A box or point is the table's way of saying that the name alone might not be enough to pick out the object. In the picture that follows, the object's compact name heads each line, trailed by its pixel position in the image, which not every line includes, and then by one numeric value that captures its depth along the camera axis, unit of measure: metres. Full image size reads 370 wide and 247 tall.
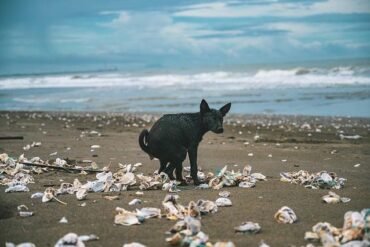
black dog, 7.64
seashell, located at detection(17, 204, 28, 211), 5.70
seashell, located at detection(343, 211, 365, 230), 4.55
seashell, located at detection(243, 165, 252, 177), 7.76
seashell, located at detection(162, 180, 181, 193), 7.00
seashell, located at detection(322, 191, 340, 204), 6.08
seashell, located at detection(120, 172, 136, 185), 7.09
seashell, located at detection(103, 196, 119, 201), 6.35
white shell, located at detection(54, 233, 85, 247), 4.35
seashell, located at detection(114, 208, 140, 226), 5.15
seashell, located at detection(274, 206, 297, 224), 5.19
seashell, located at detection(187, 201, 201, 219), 5.33
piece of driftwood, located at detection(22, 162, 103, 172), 8.05
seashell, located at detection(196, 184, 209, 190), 7.34
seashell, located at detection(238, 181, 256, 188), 7.28
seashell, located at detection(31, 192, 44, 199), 6.39
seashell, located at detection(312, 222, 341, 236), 4.58
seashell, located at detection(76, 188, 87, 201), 6.28
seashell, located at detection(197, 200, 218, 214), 5.53
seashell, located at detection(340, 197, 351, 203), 6.16
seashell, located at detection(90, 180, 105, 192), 6.83
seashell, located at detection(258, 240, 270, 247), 4.30
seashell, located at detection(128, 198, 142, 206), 6.09
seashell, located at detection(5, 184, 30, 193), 6.72
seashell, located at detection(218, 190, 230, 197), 6.62
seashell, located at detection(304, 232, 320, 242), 4.53
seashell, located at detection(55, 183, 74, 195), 6.56
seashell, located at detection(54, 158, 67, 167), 9.07
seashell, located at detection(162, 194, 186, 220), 5.36
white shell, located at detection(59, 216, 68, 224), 5.23
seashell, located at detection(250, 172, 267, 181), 7.89
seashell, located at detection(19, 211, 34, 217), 5.50
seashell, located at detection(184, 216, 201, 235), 4.68
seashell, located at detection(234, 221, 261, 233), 4.84
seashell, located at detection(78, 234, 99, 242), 4.61
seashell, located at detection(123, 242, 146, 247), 4.31
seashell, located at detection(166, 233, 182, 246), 4.45
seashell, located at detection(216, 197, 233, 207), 6.05
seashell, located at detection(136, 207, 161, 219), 5.35
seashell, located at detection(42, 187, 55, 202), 6.15
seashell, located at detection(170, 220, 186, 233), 4.79
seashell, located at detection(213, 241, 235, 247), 4.16
